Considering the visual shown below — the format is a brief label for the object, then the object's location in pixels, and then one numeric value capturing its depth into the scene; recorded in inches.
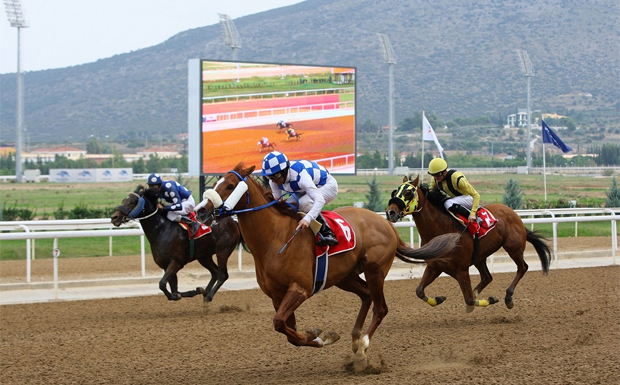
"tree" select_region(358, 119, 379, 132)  4426.7
